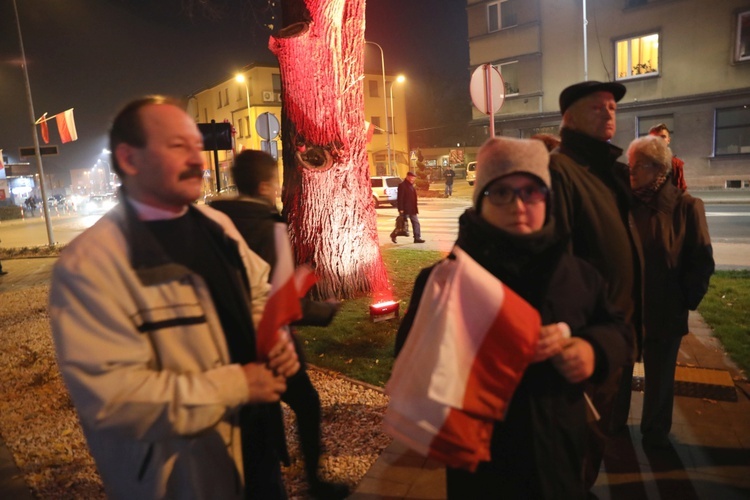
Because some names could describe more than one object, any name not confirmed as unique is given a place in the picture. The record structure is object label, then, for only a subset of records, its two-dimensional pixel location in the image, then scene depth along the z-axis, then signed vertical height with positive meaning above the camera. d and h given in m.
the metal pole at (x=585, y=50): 25.80 +5.50
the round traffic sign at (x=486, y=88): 6.45 +0.95
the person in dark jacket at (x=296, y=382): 3.02 -1.19
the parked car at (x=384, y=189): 28.14 -0.93
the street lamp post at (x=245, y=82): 46.71 +9.13
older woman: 3.33 -0.69
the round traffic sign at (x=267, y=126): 10.73 +1.12
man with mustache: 1.45 -0.42
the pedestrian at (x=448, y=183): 31.16 -0.92
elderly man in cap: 2.51 -0.21
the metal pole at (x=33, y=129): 17.70 +2.33
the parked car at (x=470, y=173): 37.58 -0.48
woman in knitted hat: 1.79 -0.62
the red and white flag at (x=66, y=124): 19.23 +2.60
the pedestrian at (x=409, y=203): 14.08 -0.87
